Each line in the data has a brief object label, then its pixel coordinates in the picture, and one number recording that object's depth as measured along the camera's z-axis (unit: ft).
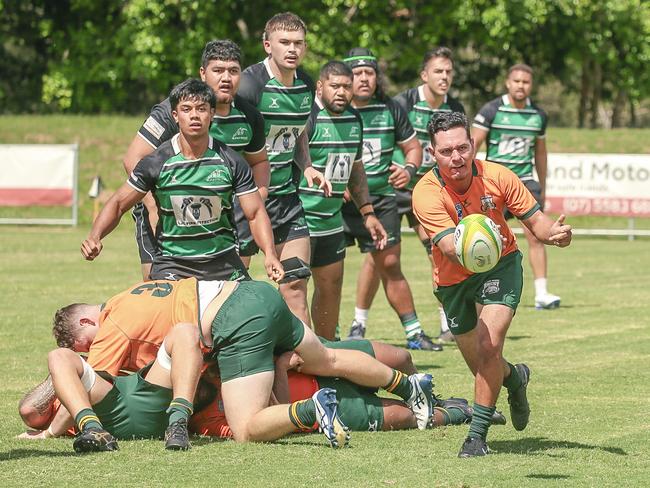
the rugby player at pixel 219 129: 55.21
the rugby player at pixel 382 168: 73.61
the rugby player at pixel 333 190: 67.31
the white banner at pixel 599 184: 163.22
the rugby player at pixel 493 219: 44.09
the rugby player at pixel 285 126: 61.82
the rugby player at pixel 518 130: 89.61
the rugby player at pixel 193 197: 50.08
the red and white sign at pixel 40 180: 169.07
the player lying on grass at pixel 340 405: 47.29
